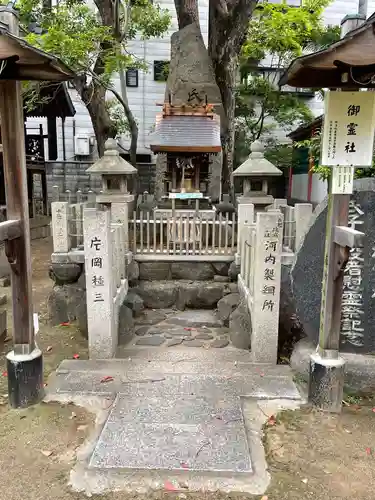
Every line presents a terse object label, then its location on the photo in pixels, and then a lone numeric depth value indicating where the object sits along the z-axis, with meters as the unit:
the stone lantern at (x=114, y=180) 7.14
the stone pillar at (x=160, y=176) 11.38
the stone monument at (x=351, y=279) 4.18
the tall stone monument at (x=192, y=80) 11.02
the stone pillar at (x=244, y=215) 7.37
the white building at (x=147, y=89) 19.52
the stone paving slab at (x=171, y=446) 3.13
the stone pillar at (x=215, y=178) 11.49
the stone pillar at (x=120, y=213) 7.12
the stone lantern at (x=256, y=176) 7.92
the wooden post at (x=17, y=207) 3.66
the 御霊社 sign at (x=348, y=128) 3.60
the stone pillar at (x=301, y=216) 7.26
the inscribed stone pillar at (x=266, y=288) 4.93
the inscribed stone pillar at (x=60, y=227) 6.69
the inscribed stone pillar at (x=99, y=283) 4.95
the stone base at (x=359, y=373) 4.15
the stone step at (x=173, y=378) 4.27
